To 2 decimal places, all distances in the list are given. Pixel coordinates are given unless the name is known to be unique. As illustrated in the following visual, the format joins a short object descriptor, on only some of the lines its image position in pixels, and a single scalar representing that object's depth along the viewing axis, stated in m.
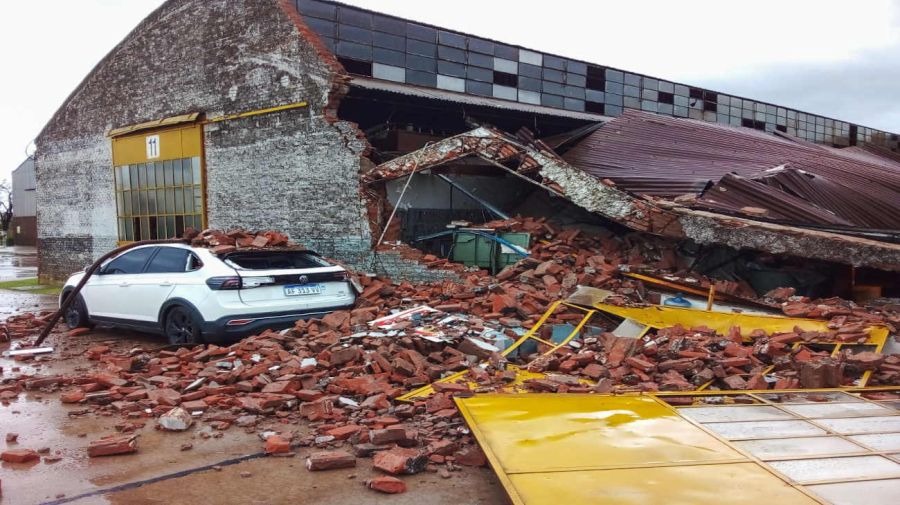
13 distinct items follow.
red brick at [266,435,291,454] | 4.46
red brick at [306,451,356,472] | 4.14
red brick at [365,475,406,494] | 3.81
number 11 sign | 14.52
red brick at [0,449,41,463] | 4.38
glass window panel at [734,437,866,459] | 3.63
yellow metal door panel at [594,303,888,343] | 6.49
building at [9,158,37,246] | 44.53
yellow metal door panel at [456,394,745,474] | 3.55
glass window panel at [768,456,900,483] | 3.33
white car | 7.43
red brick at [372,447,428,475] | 4.03
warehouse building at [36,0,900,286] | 11.08
